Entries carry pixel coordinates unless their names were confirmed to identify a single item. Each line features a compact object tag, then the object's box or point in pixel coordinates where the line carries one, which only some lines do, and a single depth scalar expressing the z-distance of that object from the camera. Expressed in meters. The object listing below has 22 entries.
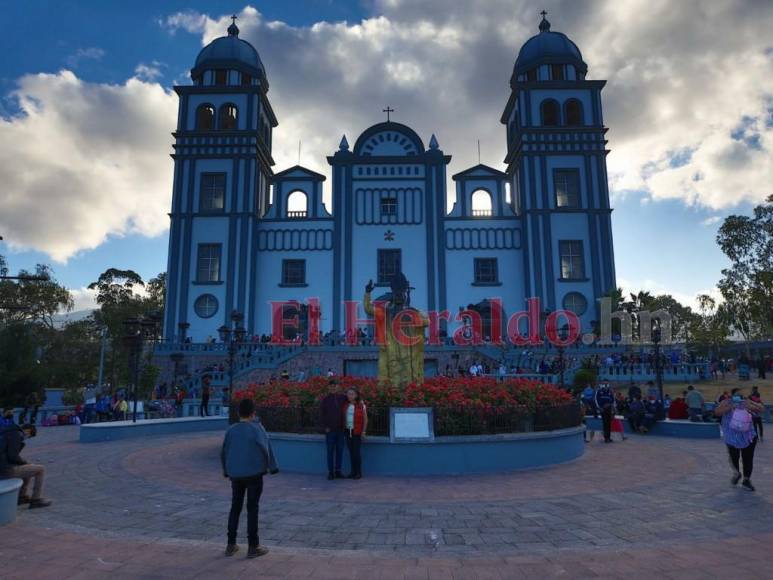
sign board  9.55
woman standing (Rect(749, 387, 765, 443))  12.06
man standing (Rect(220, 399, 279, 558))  5.20
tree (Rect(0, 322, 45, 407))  22.44
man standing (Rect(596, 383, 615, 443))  13.75
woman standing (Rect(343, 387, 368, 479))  9.07
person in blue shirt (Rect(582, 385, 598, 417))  17.17
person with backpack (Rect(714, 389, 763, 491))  7.86
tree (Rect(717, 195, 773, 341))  32.06
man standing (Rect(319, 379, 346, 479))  8.92
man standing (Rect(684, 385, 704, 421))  15.58
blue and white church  35.06
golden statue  12.27
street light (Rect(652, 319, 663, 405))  17.02
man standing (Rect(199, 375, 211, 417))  19.11
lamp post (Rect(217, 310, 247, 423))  23.07
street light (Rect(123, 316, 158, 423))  16.79
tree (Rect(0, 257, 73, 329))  38.41
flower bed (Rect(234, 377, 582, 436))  9.80
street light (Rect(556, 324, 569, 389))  32.35
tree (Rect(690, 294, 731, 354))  37.47
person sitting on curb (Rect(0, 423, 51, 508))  6.77
